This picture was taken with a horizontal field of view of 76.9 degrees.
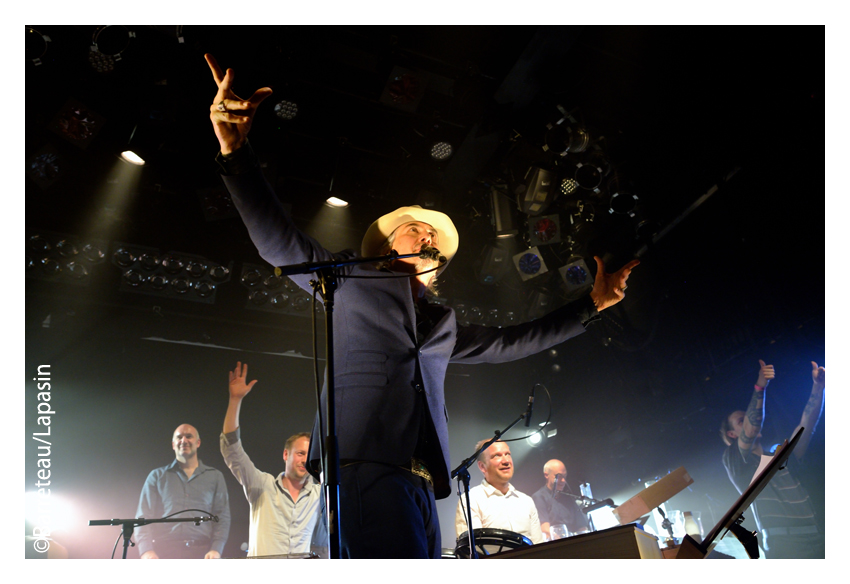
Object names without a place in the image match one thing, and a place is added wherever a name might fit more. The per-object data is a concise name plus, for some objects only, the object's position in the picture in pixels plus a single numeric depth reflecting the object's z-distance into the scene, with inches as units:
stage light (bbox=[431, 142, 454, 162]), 214.2
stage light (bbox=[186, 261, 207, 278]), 226.4
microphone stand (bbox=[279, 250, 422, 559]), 53.4
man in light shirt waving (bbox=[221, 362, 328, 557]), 207.8
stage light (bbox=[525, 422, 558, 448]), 301.7
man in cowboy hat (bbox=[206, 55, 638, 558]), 63.7
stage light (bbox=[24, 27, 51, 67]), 162.9
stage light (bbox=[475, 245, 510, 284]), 254.7
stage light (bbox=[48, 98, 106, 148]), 182.2
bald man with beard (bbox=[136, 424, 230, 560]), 206.7
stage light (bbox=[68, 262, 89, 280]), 207.6
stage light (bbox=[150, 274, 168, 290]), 221.1
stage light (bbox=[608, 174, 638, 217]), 208.1
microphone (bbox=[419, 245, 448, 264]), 77.7
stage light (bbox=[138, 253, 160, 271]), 218.4
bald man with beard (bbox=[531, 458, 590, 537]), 266.7
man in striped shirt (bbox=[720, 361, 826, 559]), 205.6
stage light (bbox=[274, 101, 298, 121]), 193.3
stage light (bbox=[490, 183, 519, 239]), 231.3
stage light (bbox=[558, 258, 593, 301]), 241.6
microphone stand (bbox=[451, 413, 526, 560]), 142.1
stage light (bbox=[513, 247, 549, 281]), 246.4
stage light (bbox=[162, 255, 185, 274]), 222.1
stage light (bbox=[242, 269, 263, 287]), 235.8
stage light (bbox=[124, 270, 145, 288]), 217.6
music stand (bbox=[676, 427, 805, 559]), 74.6
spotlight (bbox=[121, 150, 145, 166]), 196.4
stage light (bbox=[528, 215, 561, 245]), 232.8
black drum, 151.6
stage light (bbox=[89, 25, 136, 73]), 165.3
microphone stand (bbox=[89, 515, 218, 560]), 172.9
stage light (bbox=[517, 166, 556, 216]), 216.1
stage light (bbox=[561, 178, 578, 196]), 216.8
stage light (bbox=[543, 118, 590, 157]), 198.7
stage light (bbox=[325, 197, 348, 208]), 219.8
